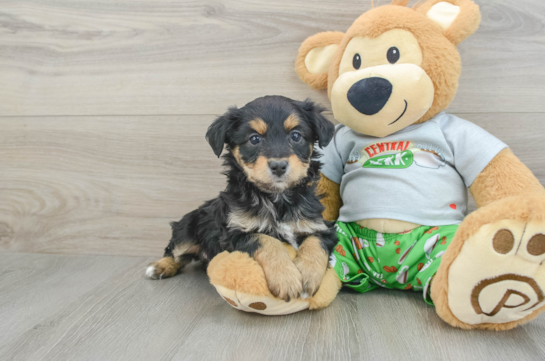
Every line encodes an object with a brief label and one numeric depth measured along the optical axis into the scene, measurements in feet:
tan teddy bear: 1.77
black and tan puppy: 1.66
